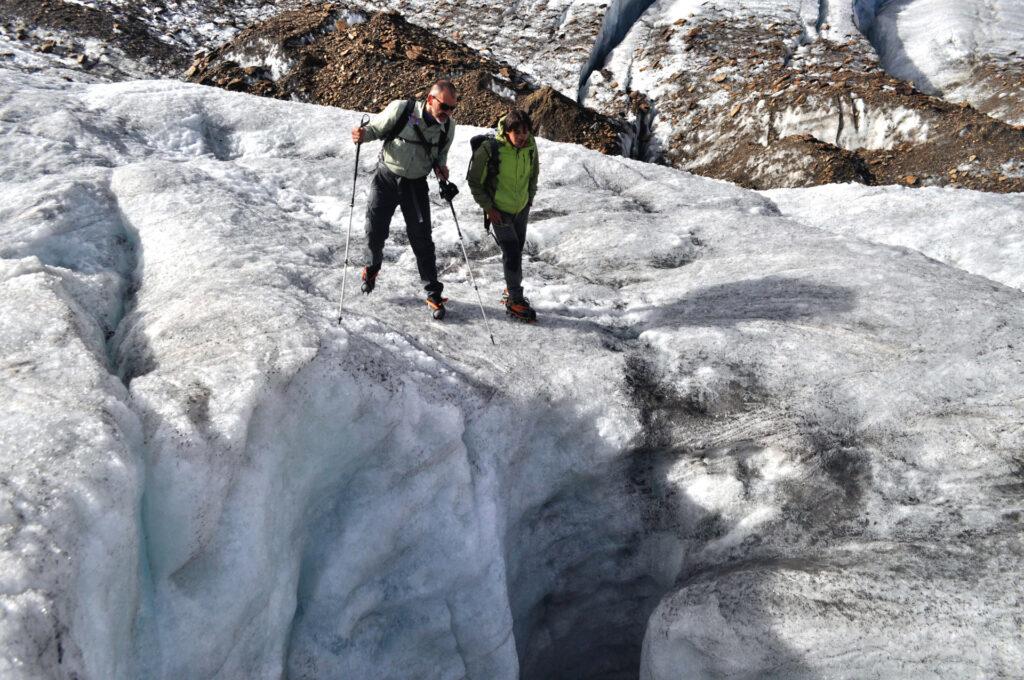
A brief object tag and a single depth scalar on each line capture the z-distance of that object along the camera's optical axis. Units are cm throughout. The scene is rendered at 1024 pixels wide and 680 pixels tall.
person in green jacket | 742
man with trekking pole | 721
